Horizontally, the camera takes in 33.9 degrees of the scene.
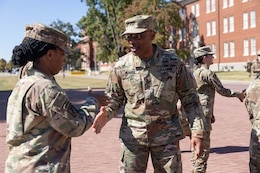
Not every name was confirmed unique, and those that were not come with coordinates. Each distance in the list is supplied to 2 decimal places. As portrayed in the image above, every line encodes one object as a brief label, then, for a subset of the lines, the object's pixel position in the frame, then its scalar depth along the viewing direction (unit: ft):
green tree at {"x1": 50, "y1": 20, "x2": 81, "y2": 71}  333.21
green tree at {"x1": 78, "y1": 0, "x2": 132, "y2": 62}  208.33
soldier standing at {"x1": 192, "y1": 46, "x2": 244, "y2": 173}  19.01
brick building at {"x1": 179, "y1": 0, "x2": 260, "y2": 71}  176.14
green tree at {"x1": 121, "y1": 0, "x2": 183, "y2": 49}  166.30
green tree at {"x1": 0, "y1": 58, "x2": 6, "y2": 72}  470.76
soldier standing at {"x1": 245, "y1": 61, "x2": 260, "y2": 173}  14.20
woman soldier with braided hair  8.97
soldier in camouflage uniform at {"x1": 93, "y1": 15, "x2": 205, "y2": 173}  12.23
